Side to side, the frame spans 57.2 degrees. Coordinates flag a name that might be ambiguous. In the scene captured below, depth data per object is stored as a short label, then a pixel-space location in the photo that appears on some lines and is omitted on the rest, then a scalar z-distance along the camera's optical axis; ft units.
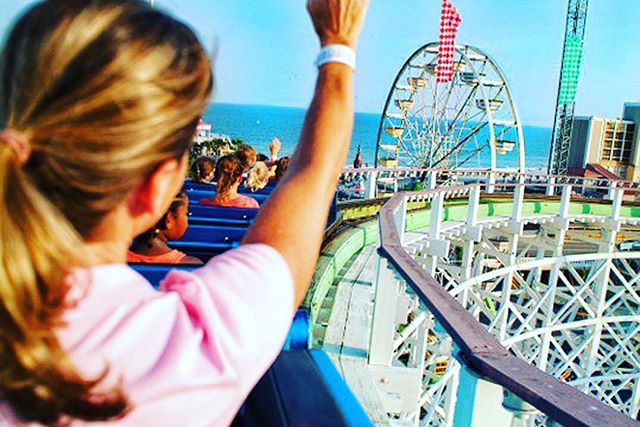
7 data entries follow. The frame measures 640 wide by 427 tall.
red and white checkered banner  58.63
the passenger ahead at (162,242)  7.18
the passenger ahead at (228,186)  11.25
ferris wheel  64.18
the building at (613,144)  134.31
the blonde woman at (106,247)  1.96
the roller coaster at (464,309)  4.28
